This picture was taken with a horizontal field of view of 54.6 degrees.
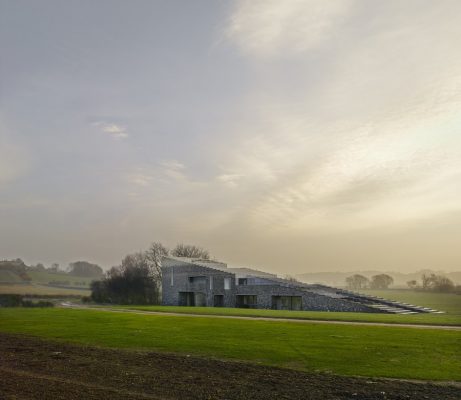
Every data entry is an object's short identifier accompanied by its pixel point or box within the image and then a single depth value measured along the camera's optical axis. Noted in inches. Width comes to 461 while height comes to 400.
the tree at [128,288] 3127.5
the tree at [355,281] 7145.7
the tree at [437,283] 3847.7
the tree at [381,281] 6860.2
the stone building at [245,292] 1919.0
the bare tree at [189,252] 4183.8
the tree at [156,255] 3857.8
